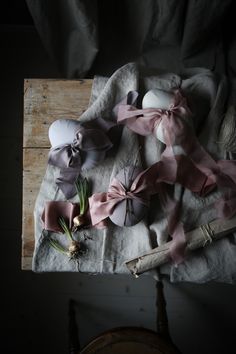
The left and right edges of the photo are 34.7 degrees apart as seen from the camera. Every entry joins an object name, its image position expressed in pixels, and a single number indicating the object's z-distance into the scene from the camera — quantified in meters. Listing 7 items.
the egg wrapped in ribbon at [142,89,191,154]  0.66
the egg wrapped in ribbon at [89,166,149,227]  0.65
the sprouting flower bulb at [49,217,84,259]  0.71
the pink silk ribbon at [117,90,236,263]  0.67
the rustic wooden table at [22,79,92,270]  0.78
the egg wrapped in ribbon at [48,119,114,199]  0.67
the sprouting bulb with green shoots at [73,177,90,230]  0.70
